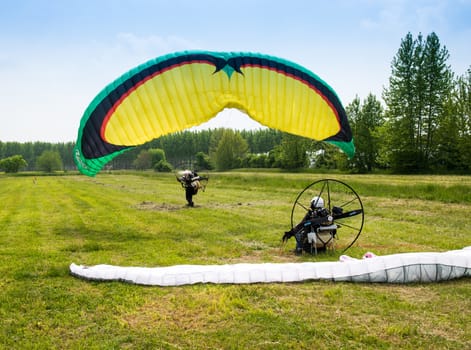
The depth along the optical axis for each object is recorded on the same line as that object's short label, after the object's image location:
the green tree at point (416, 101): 37.66
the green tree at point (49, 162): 102.19
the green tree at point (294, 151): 55.75
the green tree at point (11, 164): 92.69
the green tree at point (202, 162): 55.97
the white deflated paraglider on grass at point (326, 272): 5.95
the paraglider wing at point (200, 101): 9.85
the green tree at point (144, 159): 87.49
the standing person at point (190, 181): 15.54
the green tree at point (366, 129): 47.41
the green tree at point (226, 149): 36.11
